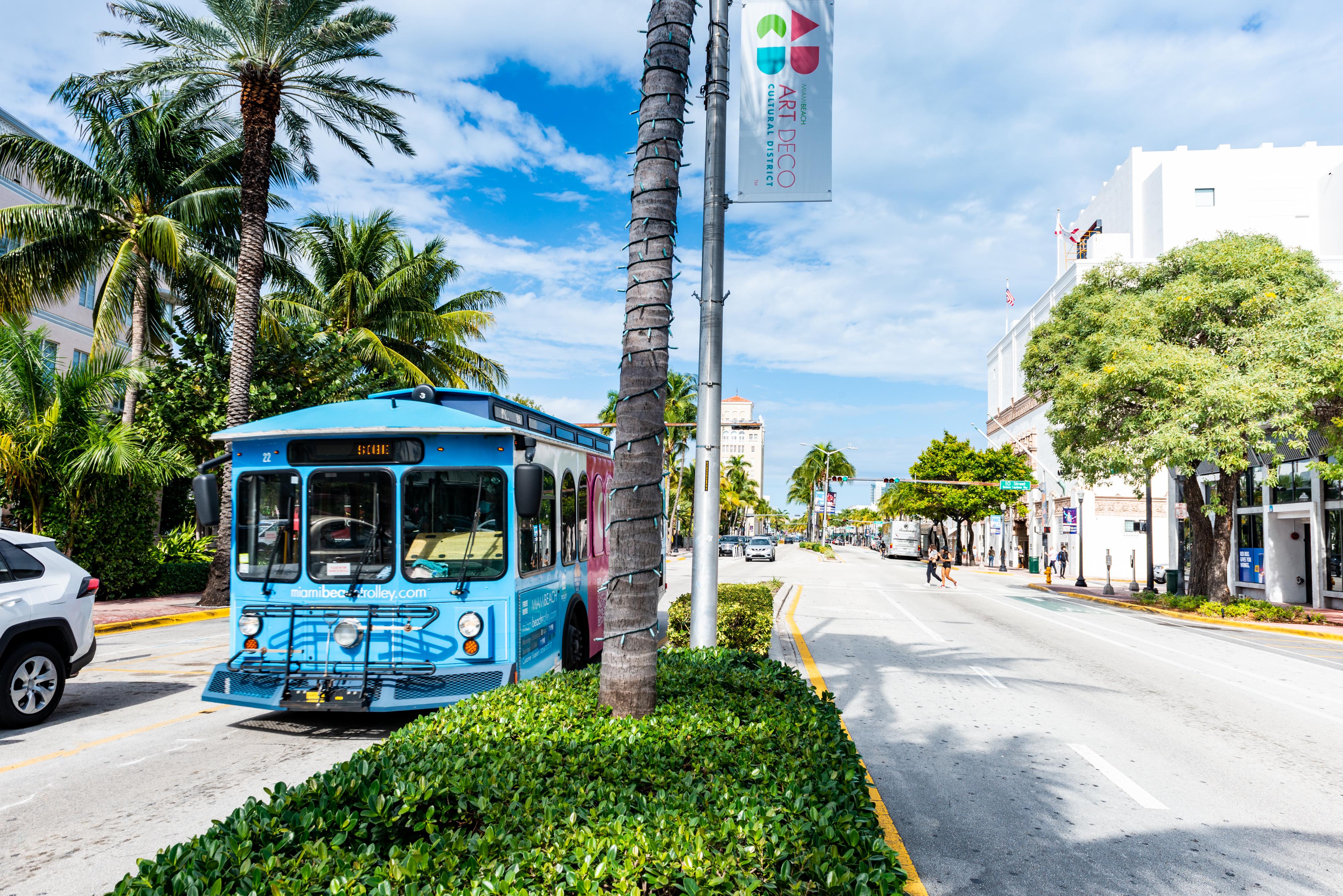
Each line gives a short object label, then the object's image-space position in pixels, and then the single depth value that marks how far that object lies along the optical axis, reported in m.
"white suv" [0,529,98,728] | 7.73
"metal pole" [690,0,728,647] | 8.11
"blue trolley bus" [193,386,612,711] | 7.24
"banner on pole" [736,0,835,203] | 7.87
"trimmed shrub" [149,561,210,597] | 21.55
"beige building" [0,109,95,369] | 30.89
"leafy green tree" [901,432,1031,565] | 58.69
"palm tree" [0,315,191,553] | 17.97
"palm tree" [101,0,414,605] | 18.33
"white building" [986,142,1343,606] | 47.06
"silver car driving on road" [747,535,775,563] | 51.19
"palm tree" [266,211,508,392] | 28.08
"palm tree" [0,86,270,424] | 20.83
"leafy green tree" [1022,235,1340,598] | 21.92
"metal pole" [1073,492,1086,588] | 37.03
